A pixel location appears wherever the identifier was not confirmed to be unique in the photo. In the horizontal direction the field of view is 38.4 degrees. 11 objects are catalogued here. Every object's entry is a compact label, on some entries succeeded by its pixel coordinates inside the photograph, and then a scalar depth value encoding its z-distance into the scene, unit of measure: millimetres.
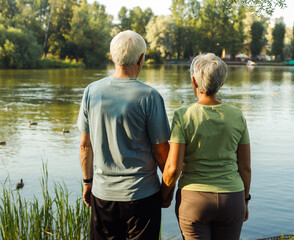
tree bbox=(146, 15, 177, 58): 74188
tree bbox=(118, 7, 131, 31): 96688
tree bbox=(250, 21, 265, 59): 84000
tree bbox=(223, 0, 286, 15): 5914
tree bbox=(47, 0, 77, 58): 60094
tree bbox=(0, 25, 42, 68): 44812
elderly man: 2455
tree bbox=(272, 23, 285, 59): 81750
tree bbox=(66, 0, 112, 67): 57062
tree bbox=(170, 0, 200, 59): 85438
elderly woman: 2395
